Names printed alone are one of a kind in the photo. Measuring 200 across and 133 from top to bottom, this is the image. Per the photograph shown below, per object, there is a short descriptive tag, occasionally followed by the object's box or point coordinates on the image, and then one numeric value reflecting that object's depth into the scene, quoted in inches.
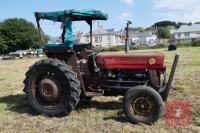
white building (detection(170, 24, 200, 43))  2870.2
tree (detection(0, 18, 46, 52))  2086.1
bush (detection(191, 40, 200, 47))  1343.5
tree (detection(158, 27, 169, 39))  3281.7
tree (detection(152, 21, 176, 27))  4321.0
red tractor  196.4
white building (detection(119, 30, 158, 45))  3202.1
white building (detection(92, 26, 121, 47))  1829.1
